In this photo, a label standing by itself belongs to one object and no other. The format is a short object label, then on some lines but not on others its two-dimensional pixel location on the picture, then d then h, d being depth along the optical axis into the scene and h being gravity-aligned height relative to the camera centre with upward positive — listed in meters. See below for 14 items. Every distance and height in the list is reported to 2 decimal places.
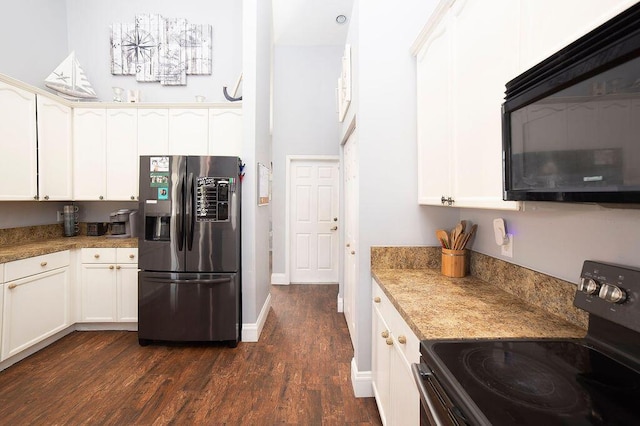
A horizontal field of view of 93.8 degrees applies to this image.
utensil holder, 1.76 -0.30
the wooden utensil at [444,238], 1.82 -0.16
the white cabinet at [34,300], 2.39 -0.77
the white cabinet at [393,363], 1.17 -0.72
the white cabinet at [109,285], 3.05 -0.74
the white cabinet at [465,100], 1.09 +0.50
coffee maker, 3.26 -0.12
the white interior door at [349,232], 2.75 -0.21
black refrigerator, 2.73 -0.33
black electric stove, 0.66 -0.43
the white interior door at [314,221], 5.01 -0.15
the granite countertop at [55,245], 2.45 -0.32
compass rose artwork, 3.61 +1.98
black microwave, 0.63 +0.23
